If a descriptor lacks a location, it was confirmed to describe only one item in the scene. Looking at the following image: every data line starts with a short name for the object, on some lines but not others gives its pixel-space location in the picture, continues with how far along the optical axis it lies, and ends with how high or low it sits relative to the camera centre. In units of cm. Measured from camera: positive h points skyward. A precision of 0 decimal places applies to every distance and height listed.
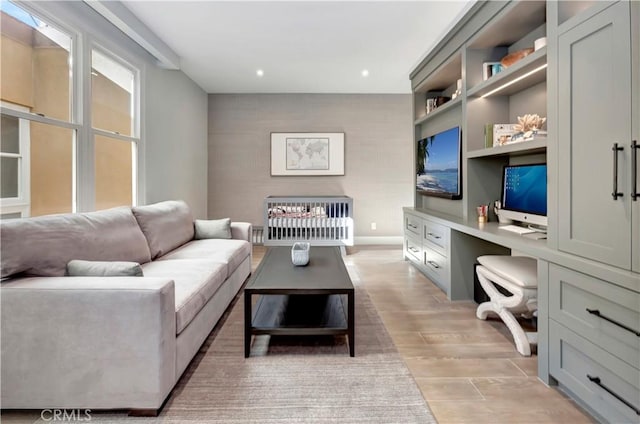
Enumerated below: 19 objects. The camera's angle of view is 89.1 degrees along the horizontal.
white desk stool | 203 -53
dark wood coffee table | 200 -74
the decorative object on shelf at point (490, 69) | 279 +120
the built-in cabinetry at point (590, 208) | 130 -1
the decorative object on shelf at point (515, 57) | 243 +115
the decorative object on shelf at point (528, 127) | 235 +60
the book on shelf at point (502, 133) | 274 +63
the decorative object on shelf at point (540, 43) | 212 +109
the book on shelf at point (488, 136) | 297 +65
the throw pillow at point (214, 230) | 367 -27
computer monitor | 238 +11
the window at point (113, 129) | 301 +78
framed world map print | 580 +94
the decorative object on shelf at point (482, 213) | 299 -6
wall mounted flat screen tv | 344 +50
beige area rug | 151 -96
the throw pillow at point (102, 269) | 174 -34
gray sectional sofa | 145 -60
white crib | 507 -26
